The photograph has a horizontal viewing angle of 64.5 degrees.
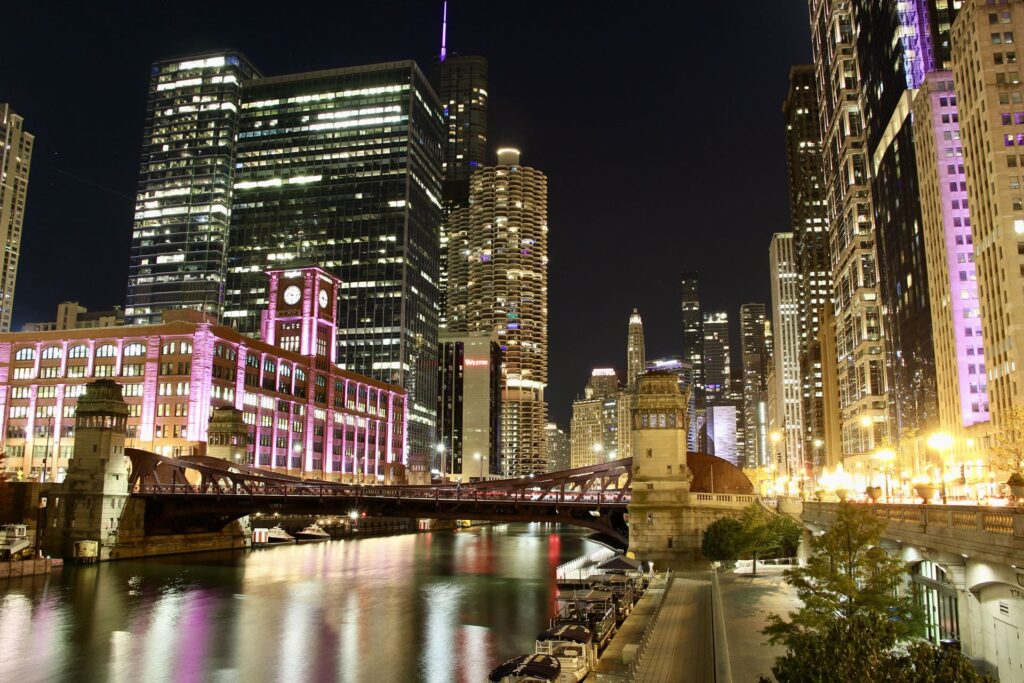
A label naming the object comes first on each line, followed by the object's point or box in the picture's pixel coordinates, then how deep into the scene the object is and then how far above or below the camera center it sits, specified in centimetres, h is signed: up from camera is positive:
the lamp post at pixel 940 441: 5109 +265
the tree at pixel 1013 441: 6255 +344
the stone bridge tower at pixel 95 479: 9194 +36
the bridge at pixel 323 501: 8475 -200
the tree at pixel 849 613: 1928 -403
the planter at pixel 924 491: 3294 -33
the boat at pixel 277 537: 12838 -857
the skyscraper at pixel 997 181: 11112 +4240
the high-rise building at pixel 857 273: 17738 +4756
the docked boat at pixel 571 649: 3638 -776
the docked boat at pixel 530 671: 3382 -789
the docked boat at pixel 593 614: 4582 -792
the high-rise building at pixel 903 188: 14575 +5640
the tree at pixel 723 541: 7050 -506
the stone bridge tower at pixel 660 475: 7738 +73
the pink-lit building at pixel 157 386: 13125 +1605
